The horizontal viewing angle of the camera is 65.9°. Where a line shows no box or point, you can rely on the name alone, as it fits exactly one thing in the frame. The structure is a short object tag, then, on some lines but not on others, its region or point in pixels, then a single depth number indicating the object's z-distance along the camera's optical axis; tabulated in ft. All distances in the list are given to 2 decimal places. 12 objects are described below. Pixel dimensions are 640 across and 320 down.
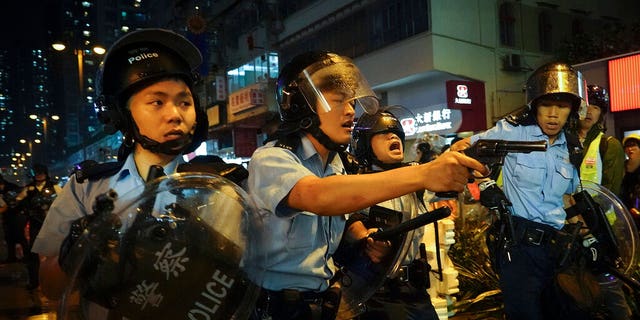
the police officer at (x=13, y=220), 28.84
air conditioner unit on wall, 53.93
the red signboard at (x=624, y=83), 32.19
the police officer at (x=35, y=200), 23.98
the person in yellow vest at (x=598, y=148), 14.44
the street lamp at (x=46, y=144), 272.27
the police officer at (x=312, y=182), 5.25
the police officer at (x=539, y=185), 10.85
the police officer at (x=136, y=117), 6.48
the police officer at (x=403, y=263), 10.73
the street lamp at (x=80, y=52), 55.57
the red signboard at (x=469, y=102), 49.90
